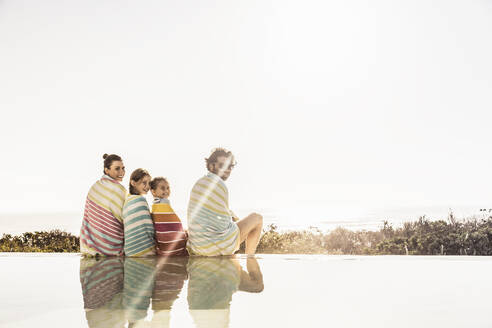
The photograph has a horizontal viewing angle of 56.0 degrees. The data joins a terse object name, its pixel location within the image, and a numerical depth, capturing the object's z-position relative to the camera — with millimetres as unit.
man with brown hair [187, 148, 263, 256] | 4797
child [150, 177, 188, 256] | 5059
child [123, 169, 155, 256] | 5039
